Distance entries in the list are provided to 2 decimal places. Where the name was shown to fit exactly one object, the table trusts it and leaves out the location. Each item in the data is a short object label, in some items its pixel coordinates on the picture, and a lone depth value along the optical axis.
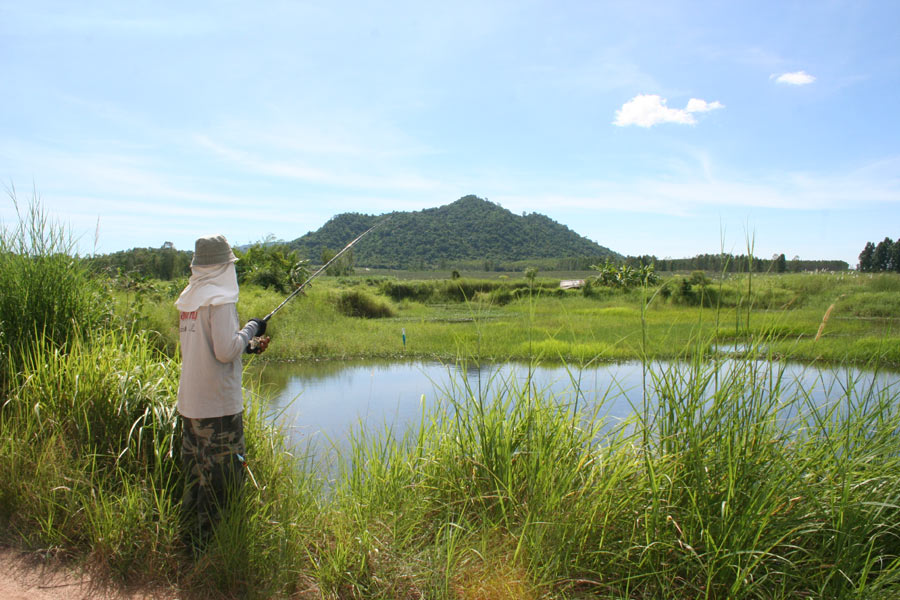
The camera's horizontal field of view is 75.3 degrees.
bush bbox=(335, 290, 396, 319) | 21.31
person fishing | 2.33
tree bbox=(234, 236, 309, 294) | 18.84
